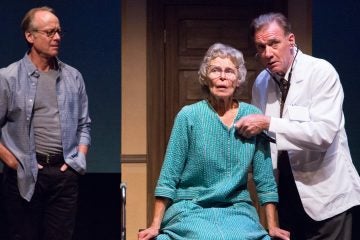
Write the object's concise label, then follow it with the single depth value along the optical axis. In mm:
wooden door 5359
